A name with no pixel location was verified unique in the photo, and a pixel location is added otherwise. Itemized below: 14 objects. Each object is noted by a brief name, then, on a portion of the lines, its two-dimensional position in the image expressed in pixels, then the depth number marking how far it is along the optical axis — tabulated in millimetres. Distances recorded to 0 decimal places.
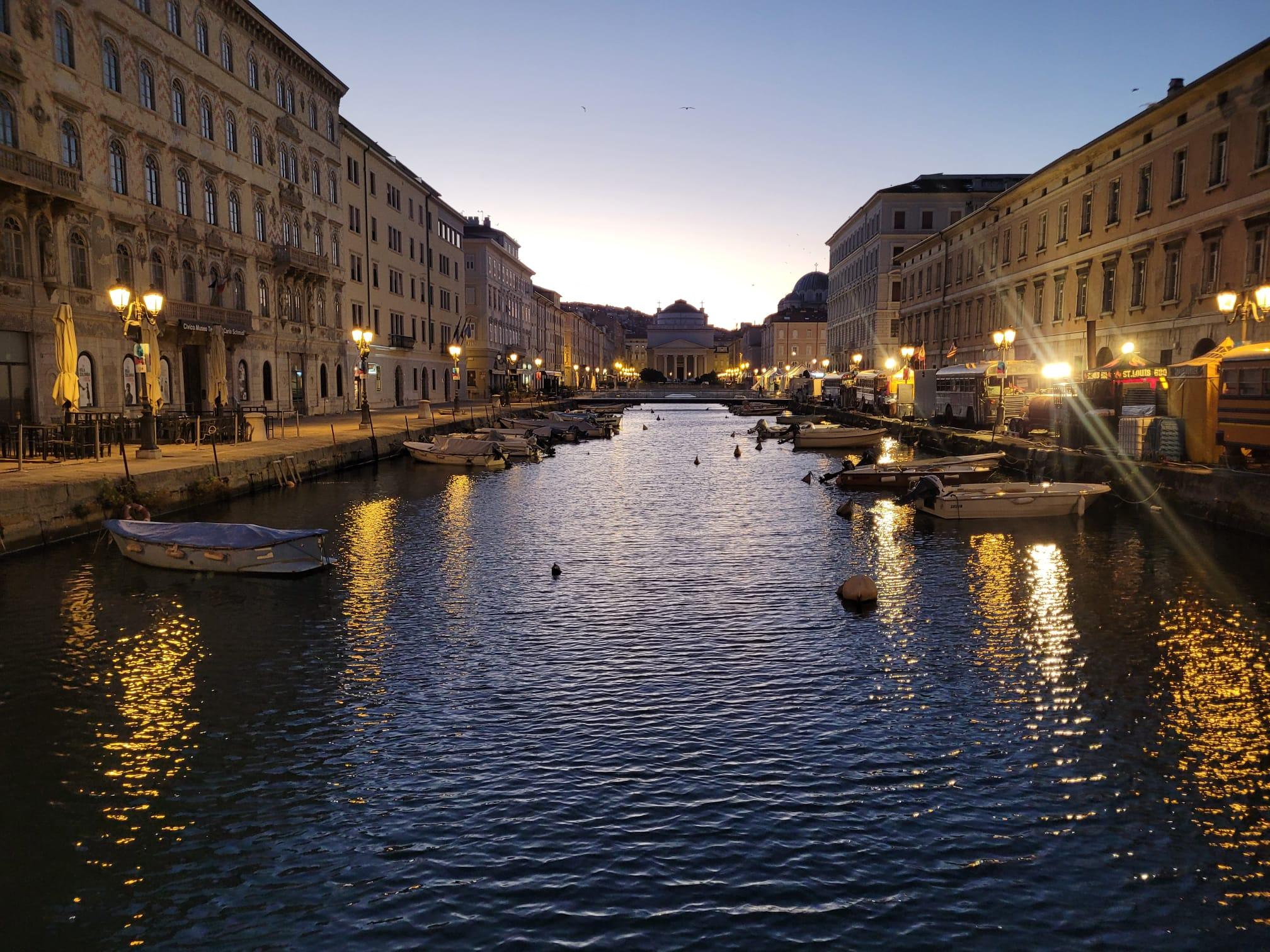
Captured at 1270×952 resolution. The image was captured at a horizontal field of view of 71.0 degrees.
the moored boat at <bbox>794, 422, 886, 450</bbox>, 52156
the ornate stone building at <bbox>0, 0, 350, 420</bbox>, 31000
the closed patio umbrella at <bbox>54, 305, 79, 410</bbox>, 25766
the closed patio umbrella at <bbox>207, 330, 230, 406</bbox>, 34594
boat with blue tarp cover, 17391
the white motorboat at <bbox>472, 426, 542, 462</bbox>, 45656
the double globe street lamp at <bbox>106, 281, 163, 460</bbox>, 26125
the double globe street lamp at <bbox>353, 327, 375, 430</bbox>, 43750
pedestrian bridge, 125375
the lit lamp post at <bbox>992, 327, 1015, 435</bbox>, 41406
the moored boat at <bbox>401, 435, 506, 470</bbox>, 40281
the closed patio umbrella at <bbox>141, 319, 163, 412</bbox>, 28109
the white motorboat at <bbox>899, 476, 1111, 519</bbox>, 25234
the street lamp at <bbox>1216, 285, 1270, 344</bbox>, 23938
